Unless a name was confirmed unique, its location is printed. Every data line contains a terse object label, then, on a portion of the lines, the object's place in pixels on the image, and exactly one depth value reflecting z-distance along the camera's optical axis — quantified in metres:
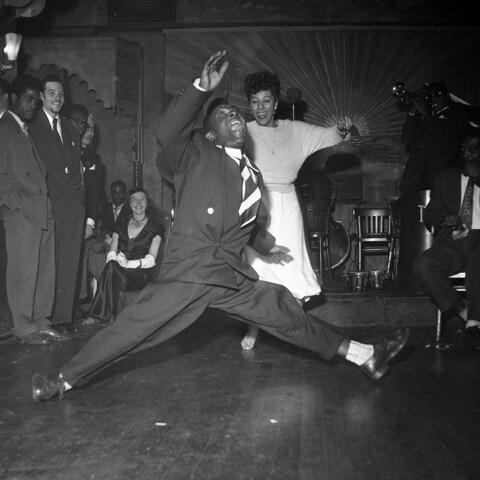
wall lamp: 6.45
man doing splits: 3.19
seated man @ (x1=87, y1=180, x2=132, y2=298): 6.69
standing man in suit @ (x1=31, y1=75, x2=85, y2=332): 5.52
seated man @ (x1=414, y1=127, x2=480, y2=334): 4.94
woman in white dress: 4.60
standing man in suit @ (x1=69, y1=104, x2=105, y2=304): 6.43
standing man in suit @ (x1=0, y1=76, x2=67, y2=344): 5.18
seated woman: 6.12
